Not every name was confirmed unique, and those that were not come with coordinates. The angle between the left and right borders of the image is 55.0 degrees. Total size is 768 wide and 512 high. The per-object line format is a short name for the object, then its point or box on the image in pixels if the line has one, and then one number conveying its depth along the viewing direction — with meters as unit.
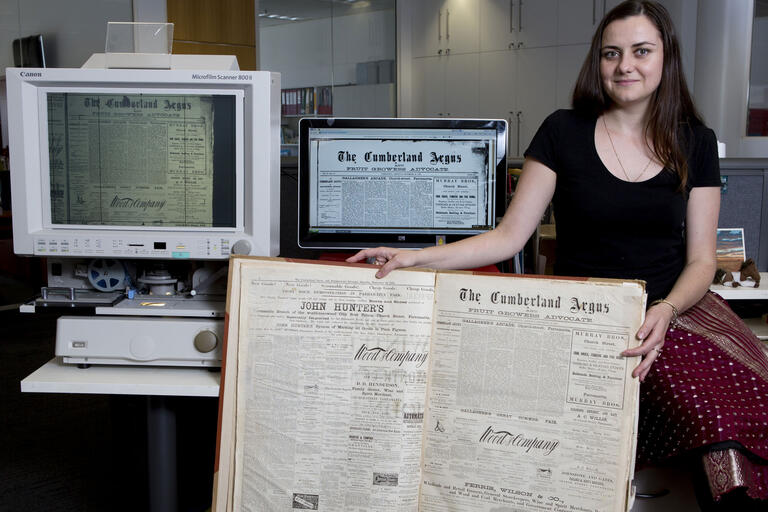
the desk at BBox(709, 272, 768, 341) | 1.97
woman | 1.20
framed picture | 2.21
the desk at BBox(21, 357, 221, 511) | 1.26
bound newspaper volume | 1.01
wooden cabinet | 4.91
